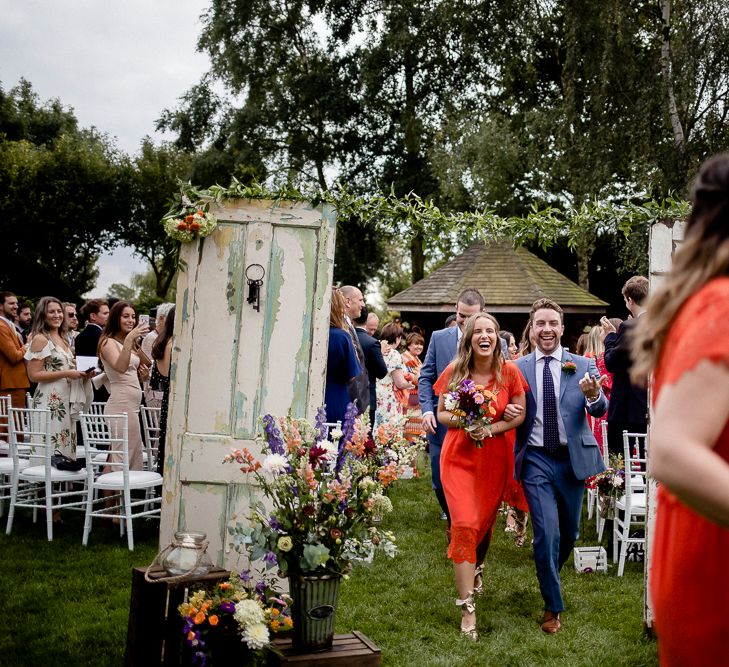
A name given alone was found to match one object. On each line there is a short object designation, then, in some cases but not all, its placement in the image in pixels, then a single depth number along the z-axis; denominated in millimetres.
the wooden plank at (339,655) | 3902
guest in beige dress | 7828
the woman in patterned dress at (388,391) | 11164
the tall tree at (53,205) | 30797
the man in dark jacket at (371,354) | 8055
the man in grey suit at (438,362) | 6789
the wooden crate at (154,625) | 4004
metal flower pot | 3977
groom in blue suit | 5309
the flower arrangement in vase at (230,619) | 3848
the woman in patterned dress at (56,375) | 7875
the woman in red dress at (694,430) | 1575
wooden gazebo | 20219
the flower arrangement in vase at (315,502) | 3971
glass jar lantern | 4141
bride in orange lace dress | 5281
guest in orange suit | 8742
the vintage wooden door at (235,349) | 5152
